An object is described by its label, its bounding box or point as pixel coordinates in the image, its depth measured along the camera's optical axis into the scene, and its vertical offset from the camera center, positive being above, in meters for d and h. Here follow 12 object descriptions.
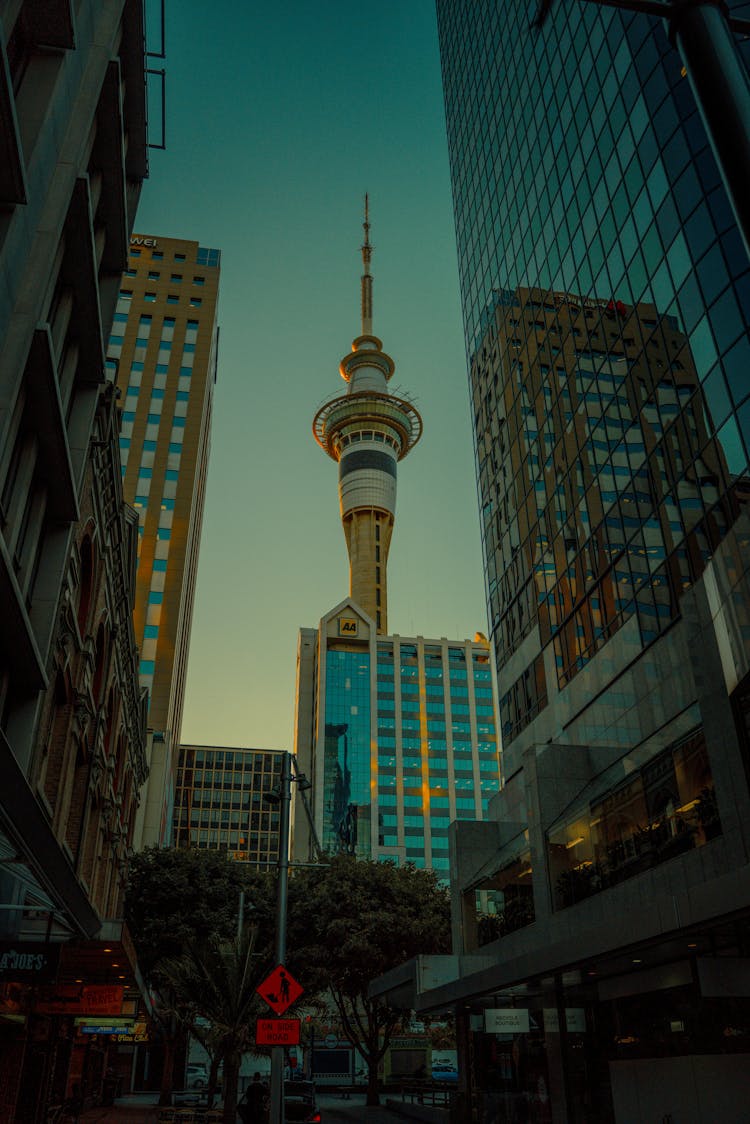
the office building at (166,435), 82.00 +59.16
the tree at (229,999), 24.80 +1.85
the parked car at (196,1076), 67.12 -0.18
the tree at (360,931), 41.12 +5.79
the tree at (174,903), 41.00 +7.10
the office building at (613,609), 18.53 +12.81
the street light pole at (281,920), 17.30 +3.03
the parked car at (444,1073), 62.78 -0.18
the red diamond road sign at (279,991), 16.53 +1.33
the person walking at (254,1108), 19.91 -0.71
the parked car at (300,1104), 31.21 -1.04
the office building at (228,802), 141.12 +38.61
